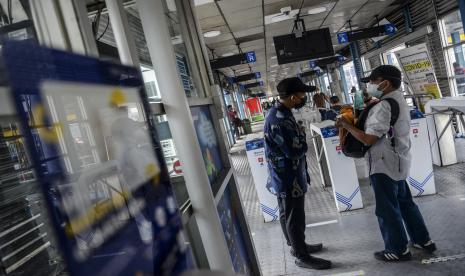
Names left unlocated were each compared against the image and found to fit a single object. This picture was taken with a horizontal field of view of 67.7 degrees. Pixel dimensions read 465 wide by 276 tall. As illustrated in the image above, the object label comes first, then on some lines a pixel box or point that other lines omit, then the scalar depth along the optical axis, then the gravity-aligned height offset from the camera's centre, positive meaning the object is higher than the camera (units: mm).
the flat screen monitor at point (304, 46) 8109 +1144
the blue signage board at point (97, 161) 419 -22
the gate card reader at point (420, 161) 4219 -1108
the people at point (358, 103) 2947 -172
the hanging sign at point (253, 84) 26609 +1803
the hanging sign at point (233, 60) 9120 +1397
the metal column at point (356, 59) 13716 +950
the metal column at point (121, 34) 979 +294
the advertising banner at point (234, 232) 1614 -589
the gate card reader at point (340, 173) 4180 -1020
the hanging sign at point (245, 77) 17453 +1626
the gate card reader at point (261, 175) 4340 -833
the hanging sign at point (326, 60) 16188 +1368
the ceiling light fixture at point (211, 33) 7859 +1880
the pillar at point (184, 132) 1054 -19
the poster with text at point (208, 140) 1515 -94
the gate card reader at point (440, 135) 5035 -1044
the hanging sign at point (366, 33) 8836 +1186
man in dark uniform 2879 -495
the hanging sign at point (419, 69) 7145 -24
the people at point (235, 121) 14235 -383
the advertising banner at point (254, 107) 28820 +123
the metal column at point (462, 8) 6237 +873
